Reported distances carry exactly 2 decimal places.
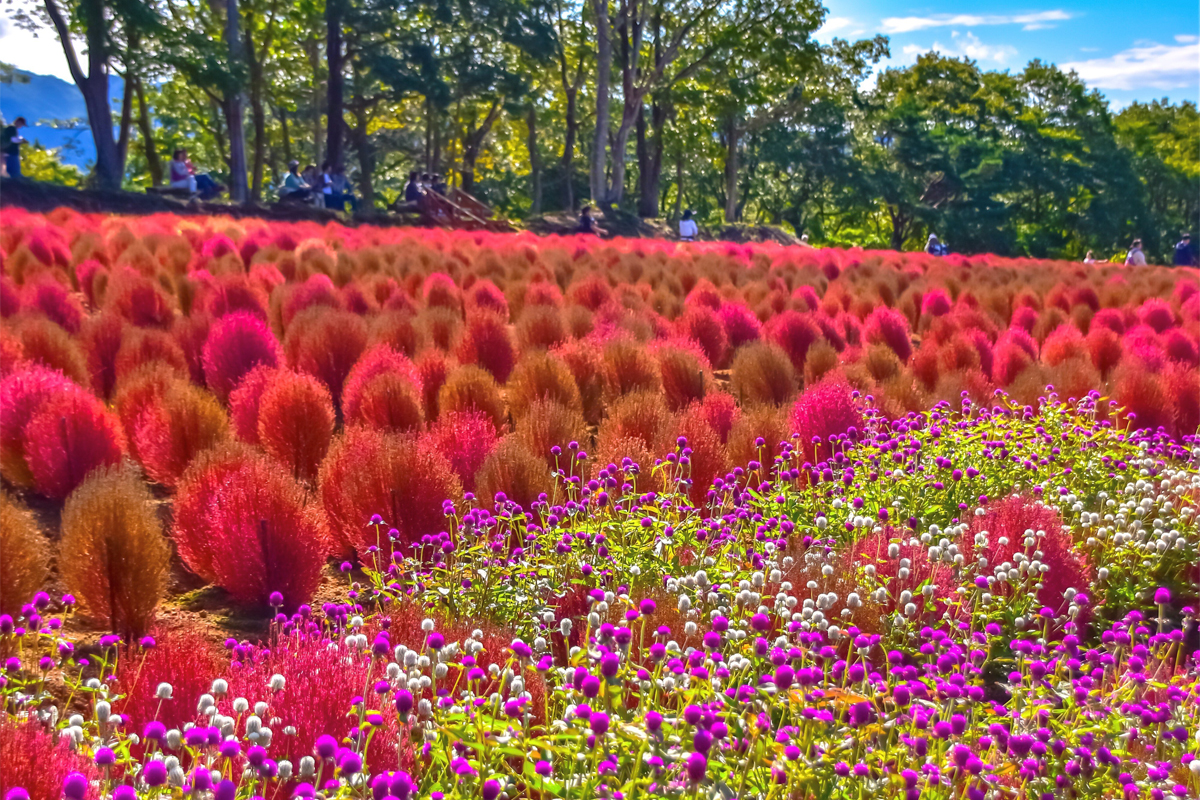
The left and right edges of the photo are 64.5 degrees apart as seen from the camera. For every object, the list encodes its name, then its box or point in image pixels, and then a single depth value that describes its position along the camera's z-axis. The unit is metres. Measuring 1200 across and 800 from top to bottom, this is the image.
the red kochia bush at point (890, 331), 7.25
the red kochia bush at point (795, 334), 6.93
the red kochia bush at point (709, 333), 6.91
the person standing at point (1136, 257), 24.25
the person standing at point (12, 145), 18.25
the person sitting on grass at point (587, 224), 23.67
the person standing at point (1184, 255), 25.38
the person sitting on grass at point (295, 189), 22.10
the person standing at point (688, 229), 27.19
